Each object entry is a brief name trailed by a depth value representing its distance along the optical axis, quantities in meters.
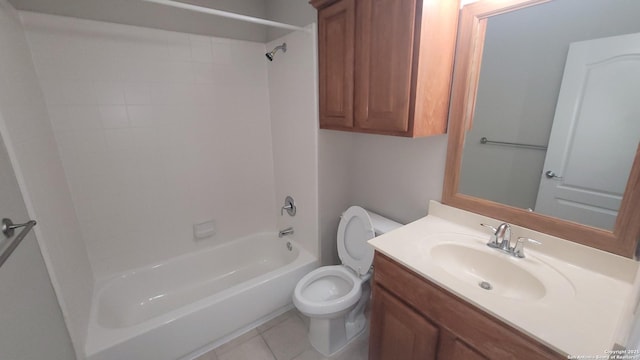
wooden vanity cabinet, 0.82
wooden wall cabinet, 1.18
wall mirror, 0.93
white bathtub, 1.43
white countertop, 0.74
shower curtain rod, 1.29
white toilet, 1.56
